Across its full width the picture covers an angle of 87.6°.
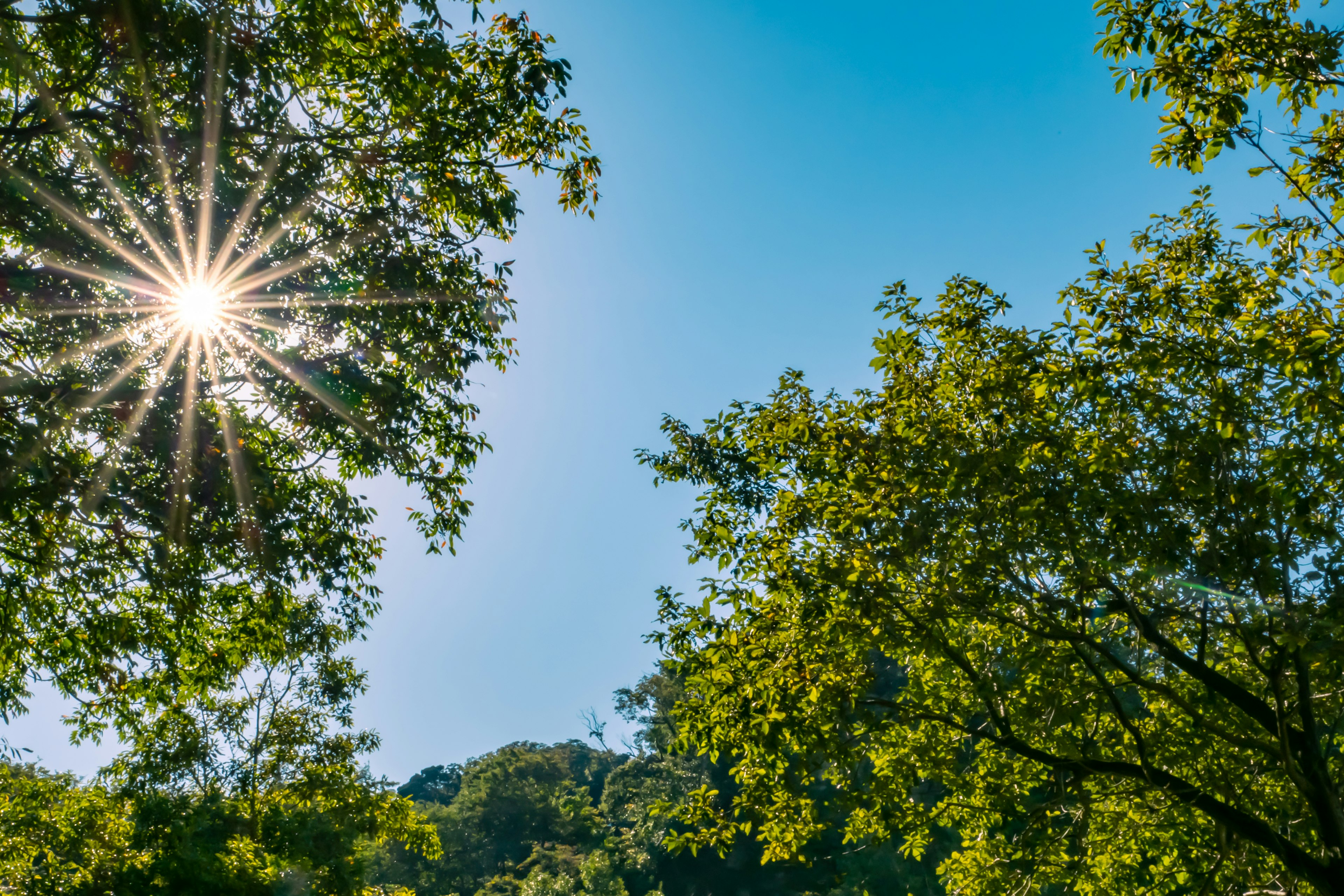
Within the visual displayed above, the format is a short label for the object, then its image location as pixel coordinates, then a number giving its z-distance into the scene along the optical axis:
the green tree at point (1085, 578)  5.52
